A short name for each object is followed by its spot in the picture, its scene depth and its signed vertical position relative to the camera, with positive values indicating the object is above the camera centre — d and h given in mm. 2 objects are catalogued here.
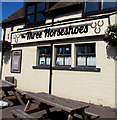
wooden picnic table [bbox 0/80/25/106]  5965 -962
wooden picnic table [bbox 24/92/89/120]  3697 -1044
